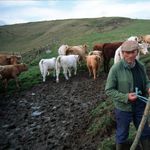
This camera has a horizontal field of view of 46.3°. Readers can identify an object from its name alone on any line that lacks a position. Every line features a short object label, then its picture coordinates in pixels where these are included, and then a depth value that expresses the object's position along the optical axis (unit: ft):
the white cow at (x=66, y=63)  32.14
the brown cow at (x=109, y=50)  33.30
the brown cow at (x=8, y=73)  31.07
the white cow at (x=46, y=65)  32.19
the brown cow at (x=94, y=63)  30.57
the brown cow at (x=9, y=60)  37.76
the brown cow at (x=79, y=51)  37.04
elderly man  10.84
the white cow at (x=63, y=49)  38.73
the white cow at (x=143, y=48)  34.05
